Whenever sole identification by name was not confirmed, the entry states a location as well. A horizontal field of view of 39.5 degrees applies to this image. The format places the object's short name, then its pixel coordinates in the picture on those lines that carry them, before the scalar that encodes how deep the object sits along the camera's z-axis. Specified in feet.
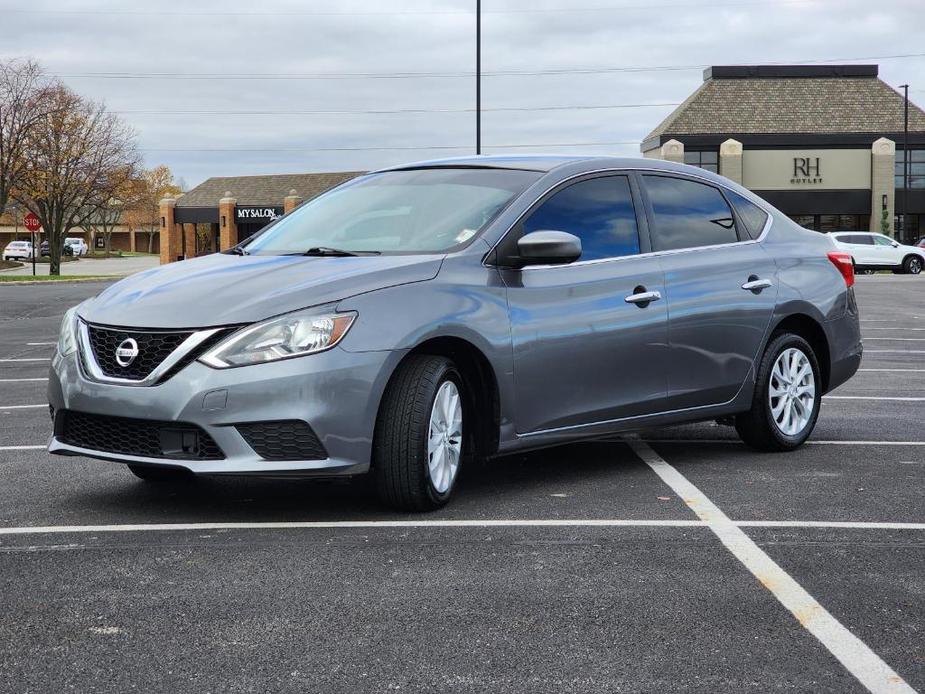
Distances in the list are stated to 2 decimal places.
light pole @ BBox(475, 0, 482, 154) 106.42
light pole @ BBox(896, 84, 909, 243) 217.77
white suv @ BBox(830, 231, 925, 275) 165.07
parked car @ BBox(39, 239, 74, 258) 322.59
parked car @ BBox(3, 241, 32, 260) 303.27
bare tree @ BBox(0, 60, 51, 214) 174.91
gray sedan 17.84
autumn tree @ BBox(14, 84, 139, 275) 177.27
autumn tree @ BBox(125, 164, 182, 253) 412.14
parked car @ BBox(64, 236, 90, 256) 337.48
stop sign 176.14
